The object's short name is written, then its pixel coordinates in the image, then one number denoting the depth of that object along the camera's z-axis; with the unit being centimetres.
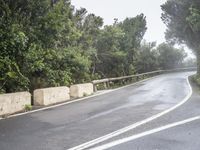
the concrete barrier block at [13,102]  1205
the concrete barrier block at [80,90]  1791
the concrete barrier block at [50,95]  1455
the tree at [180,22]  3385
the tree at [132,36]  3700
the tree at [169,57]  5711
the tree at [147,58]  4881
